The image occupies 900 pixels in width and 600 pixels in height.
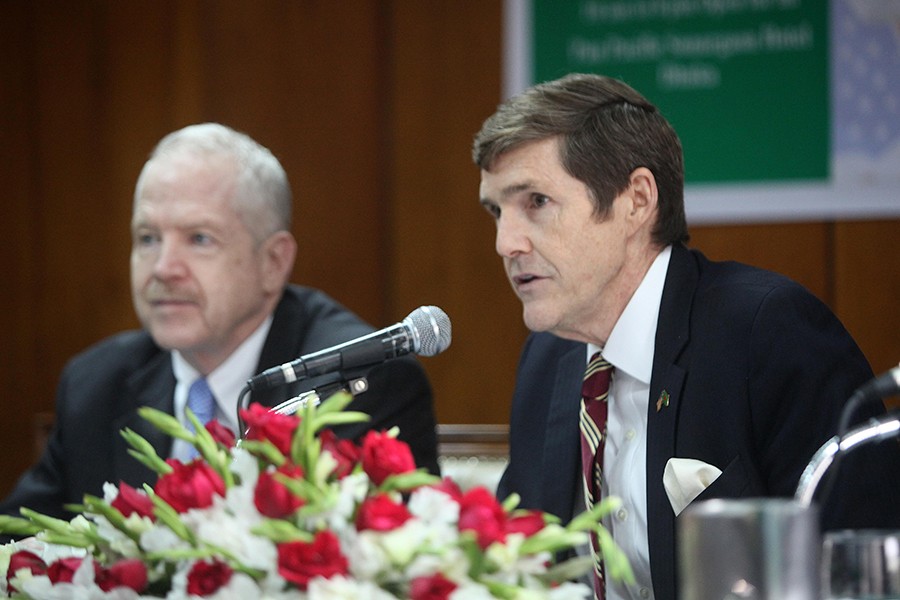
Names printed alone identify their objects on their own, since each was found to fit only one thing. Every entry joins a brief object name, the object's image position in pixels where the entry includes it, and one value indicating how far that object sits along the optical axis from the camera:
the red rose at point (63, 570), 3.38
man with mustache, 4.20
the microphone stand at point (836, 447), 3.37
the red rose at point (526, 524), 3.34
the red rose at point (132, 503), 3.38
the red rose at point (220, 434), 3.43
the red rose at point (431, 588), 3.27
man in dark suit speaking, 3.80
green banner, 4.67
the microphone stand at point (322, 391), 3.62
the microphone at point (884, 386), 3.36
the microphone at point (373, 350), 3.68
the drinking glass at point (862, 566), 3.32
